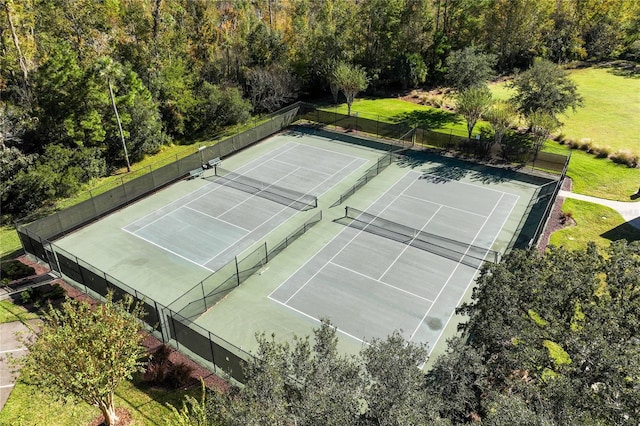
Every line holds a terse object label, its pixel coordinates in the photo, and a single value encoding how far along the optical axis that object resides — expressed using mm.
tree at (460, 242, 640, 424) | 10758
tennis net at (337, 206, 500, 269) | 25891
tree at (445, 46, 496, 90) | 43938
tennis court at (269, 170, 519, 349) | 21812
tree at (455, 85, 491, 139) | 37062
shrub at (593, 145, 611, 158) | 38500
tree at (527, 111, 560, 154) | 34344
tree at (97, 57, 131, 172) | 32906
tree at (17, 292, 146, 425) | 13180
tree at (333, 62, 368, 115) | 45688
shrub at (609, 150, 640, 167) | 36750
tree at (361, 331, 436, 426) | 10125
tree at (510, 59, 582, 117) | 37219
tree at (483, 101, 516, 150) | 35969
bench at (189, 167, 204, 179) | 35938
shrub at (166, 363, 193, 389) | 17859
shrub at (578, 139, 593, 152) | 39688
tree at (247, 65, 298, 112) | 47906
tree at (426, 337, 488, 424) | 13008
